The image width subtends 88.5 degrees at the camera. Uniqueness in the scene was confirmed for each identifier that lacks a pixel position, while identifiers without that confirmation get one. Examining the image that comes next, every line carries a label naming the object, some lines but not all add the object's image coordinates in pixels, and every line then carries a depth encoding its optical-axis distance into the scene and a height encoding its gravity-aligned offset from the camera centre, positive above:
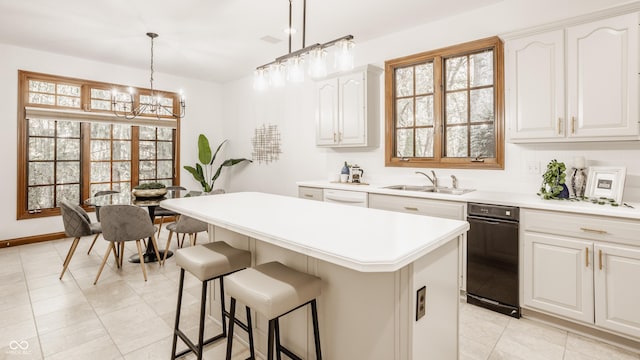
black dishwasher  2.59 -0.64
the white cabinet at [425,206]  2.85 -0.26
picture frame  2.41 -0.02
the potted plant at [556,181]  2.64 -0.01
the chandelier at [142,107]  5.49 +1.28
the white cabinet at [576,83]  2.35 +0.75
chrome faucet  3.62 +0.01
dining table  3.67 -0.26
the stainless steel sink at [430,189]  3.34 -0.10
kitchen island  1.38 -0.46
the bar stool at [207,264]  1.88 -0.50
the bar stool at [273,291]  1.45 -0.52
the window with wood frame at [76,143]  4.76 +0.58
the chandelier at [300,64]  2.13 +0.83
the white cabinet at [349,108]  3.95 +0.90
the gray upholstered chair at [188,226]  3.82 -0.55
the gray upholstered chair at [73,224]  3.50 -0.48
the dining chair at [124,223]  3.32 -0.46
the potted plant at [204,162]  6.15 +0.32
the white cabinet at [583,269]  2.13 -0.62
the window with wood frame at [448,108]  3.26 +0.79
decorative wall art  5.59 +0.63
